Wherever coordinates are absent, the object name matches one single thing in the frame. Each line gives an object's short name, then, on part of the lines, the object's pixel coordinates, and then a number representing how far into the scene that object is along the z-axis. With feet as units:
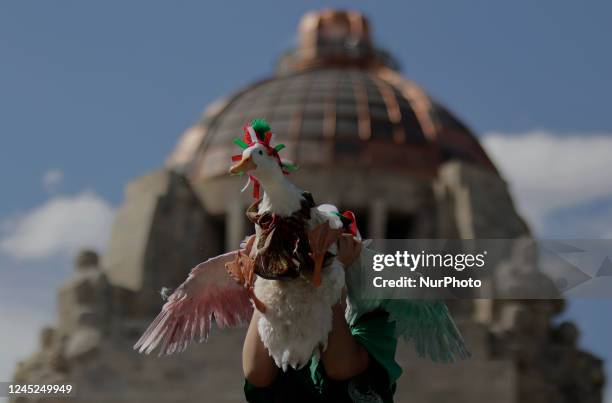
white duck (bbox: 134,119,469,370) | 26.89
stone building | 86.84
